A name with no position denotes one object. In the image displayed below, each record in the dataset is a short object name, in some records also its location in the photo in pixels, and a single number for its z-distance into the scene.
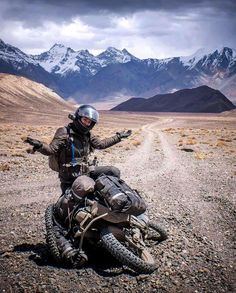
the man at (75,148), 6.73
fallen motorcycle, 5.71
